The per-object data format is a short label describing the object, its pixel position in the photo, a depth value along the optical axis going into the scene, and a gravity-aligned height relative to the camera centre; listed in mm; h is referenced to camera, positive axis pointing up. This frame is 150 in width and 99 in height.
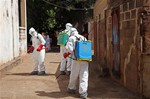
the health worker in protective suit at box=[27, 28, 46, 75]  13836 -387
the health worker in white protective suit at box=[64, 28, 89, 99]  9359 -758
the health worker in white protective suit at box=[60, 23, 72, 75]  13820 -937
